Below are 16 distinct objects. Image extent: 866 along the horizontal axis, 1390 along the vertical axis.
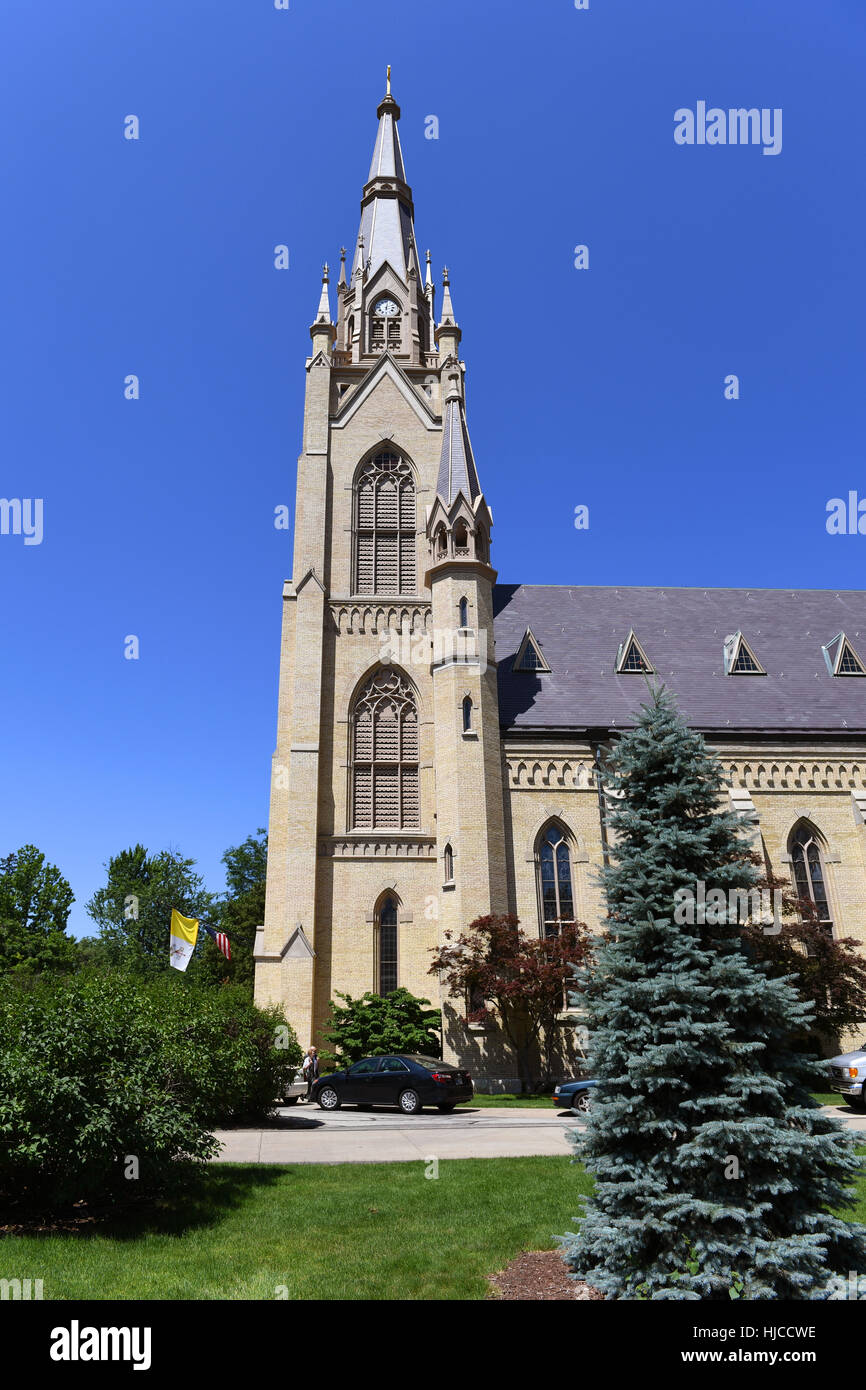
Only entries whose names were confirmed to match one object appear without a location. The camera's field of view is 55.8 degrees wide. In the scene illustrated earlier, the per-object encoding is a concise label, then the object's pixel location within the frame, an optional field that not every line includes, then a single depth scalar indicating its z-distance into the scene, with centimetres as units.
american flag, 2675
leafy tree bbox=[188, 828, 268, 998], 5429
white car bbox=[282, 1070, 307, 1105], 2050
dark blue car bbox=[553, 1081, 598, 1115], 1814
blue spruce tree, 590
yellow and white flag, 2586
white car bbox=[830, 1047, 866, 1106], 1689
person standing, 2169
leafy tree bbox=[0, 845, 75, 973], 4794
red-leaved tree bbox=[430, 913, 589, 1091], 2197
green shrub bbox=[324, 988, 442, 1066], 2275
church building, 2545
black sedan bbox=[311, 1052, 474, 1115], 1764
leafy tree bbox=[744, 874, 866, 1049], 2170
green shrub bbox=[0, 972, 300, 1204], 807
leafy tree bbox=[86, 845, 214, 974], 6350
